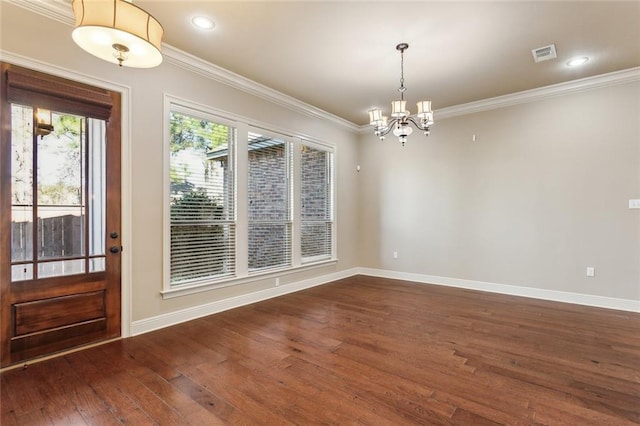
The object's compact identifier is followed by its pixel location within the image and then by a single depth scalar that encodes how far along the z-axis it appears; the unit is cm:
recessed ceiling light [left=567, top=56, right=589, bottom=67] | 353
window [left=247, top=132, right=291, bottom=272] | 432
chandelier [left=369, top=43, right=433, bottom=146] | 321
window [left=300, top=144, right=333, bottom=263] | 521
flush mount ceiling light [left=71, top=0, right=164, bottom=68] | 161
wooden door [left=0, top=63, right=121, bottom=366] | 241
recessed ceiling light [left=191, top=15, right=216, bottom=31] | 281
